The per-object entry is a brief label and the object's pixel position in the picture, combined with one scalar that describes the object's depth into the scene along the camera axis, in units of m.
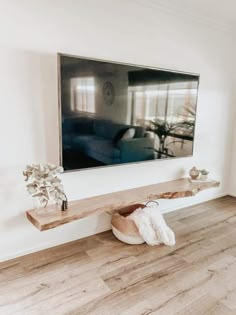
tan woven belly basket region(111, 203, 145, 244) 2.28
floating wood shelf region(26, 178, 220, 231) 1.88
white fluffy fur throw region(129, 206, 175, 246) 2.24
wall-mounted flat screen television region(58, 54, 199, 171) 2.03
